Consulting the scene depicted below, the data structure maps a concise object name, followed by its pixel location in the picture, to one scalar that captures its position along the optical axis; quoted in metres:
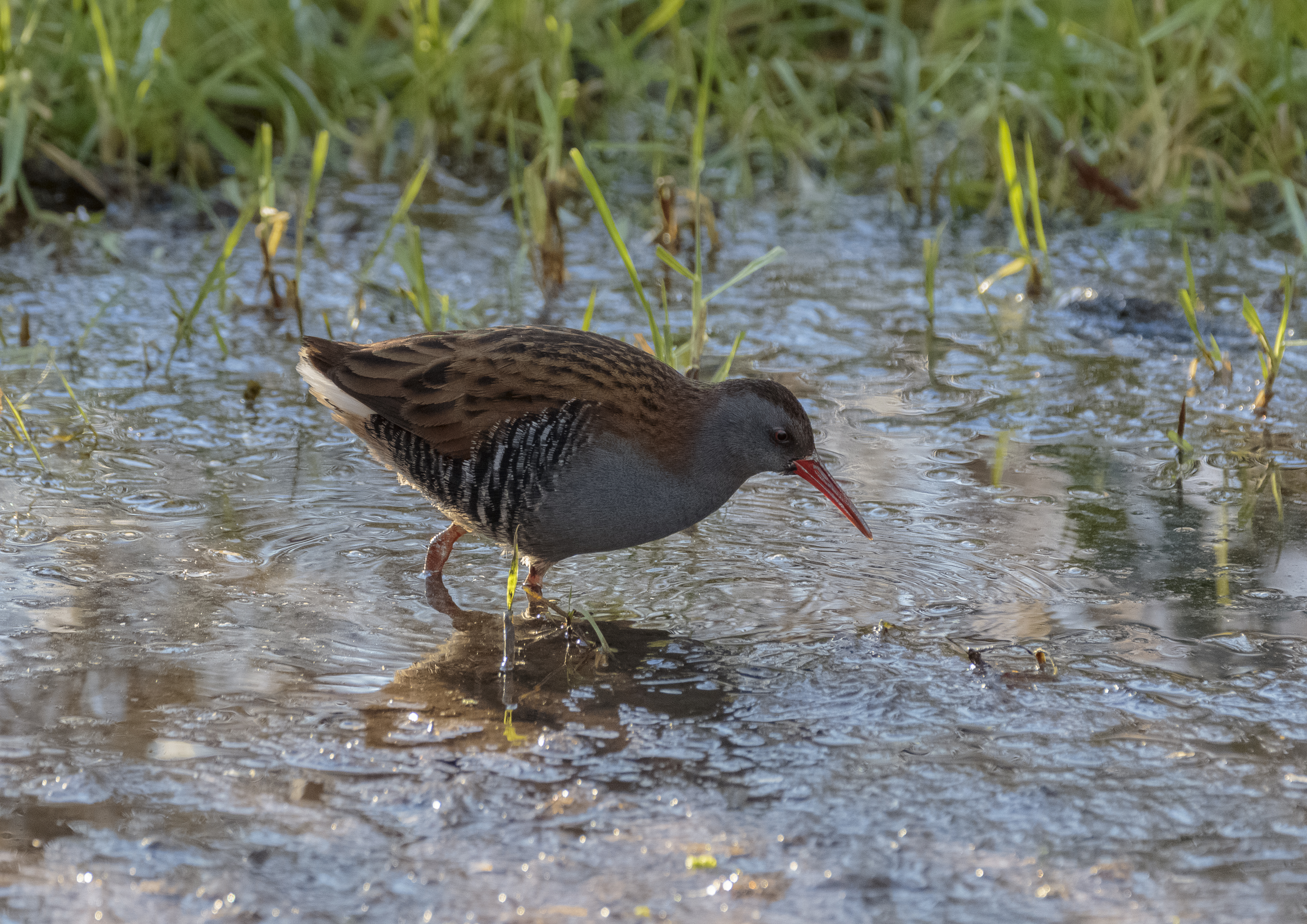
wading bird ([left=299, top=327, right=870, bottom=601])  6.25
